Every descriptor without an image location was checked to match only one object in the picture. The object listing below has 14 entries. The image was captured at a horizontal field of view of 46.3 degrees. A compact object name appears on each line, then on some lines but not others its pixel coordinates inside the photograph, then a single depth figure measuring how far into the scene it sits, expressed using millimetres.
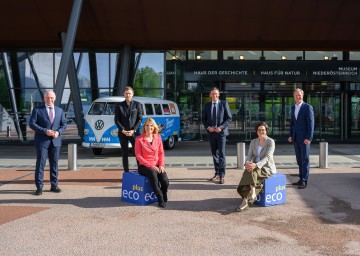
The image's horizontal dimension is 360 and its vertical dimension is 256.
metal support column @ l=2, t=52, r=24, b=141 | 19916
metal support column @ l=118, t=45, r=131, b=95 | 17984
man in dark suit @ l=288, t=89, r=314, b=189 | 8219
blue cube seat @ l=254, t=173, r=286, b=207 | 6664
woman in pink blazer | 6660
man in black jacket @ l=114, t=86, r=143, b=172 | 8547
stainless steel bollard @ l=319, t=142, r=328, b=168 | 10906
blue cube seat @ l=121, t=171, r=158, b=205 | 6730
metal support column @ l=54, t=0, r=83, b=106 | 13555
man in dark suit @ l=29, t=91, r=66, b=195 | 7582
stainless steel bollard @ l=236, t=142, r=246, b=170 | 10852
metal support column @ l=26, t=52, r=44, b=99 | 20016
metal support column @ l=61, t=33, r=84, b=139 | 17203
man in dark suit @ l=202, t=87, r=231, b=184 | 8664
